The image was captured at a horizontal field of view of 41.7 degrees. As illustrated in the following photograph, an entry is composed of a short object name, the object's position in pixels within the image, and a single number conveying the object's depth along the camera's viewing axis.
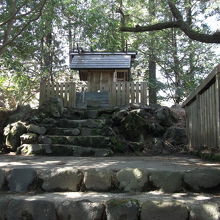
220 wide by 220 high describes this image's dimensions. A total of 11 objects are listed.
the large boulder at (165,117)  8.84
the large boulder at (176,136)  7.96
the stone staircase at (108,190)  2.64
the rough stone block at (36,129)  6.63
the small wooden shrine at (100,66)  14.25
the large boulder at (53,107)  8.02
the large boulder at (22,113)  7.42
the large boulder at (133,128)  7.83
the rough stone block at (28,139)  6.24
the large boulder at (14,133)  6.34
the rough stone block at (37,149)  5.79
